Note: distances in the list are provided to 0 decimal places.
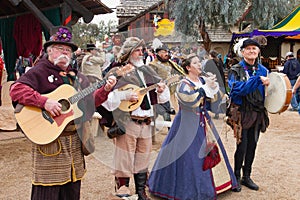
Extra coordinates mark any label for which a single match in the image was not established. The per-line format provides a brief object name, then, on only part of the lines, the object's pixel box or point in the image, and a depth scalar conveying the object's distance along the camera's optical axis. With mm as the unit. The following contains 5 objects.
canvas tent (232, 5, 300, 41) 12031
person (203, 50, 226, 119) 3072
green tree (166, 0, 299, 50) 13898
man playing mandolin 2713
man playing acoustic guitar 2264
